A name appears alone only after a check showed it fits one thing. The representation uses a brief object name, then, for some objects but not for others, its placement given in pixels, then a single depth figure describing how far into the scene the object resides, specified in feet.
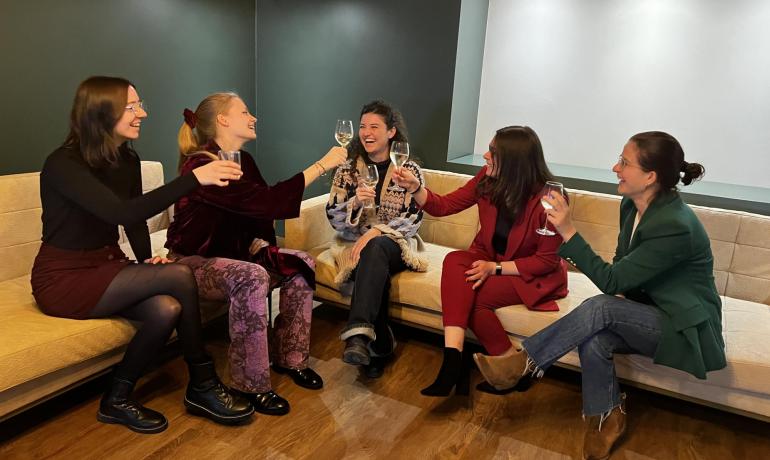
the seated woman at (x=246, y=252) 7.96
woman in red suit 8.47
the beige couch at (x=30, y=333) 6.67
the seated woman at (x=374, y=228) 8.73
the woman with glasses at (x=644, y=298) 7.10
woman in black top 7.06
